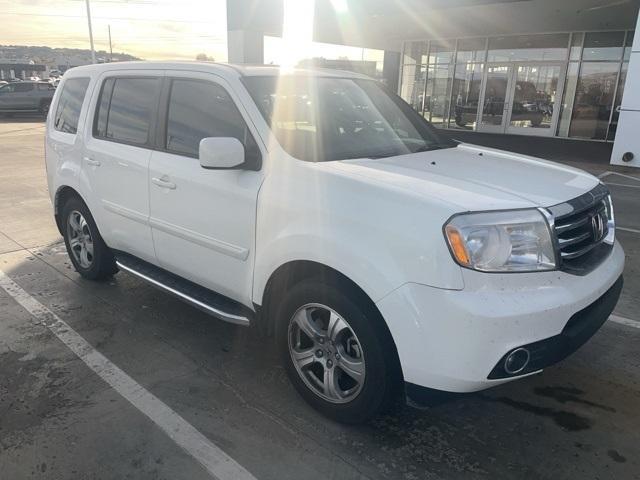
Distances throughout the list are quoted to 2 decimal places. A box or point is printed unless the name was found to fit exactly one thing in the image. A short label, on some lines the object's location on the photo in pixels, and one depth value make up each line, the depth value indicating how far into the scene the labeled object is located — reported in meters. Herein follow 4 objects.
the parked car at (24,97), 25.23
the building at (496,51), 15.72
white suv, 2.40
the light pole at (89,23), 38.21
